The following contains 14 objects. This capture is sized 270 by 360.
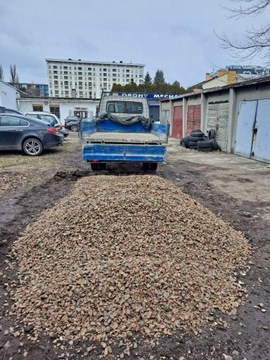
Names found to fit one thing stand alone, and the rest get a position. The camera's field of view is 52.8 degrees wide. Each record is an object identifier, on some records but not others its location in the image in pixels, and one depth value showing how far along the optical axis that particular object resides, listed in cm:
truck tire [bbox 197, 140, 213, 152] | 1316
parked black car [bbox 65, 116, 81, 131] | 2760
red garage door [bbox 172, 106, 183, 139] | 1929
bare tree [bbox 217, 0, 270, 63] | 892
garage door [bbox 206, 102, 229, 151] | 1283
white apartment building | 9906
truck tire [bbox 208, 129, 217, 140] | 1376
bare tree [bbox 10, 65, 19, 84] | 6619
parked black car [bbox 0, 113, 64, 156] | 991
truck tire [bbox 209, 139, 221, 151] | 1323
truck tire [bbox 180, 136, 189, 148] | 1427
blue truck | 677
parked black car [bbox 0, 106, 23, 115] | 1565
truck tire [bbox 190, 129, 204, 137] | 1387
